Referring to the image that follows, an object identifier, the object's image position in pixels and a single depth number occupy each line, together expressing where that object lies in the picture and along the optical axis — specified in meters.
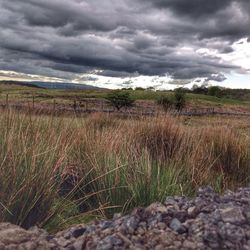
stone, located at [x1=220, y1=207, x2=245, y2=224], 2.41
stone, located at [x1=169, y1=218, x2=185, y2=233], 2.31
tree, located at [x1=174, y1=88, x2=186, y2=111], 40.11
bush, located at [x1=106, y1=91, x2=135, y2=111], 33.73
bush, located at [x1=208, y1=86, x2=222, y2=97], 112.86
